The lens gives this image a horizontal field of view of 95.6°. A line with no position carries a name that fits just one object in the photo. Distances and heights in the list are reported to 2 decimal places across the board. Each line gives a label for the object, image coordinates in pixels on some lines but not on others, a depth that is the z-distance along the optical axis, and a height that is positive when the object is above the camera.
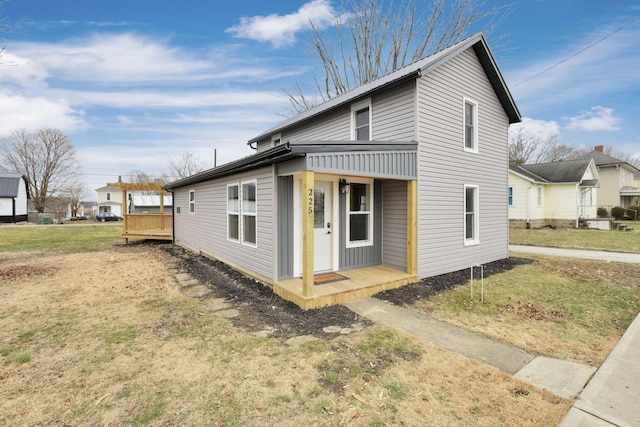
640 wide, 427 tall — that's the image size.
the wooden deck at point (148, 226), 13.94 -0.91
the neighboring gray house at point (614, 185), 26.06 +1.78
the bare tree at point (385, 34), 16.84 +10.59
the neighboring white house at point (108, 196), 52.30 +2.51
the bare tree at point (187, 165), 38.12 +5.78
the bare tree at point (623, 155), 47.88 +8.27
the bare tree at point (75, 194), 39.01 +2.25
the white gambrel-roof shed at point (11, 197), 28.38 +1.31
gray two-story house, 5.59 +0.41
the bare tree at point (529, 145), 32.84 +7.02
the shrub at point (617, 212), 23.38 -0.60
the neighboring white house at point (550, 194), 18.75 +0.72
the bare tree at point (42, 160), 33.81 +6.03
